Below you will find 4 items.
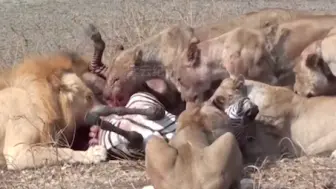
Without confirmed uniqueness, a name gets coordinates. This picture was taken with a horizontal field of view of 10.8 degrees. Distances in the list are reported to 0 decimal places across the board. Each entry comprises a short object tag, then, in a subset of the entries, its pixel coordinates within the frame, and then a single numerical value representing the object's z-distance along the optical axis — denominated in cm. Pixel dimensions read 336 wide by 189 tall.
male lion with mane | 946
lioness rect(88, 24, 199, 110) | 1035
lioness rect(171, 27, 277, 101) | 1028
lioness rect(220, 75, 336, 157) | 964
